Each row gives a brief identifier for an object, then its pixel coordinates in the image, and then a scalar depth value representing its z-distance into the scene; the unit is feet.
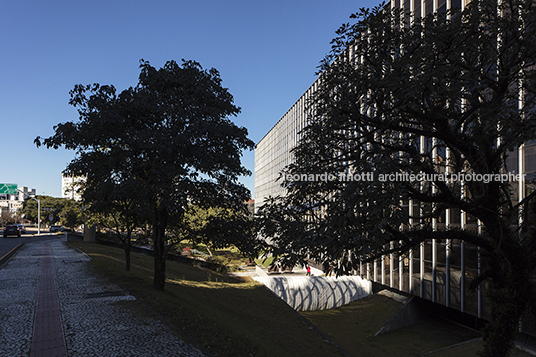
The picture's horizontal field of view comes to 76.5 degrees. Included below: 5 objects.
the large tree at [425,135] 19.77
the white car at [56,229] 208.07
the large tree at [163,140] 36.68
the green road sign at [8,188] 151.30
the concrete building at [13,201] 599.41
